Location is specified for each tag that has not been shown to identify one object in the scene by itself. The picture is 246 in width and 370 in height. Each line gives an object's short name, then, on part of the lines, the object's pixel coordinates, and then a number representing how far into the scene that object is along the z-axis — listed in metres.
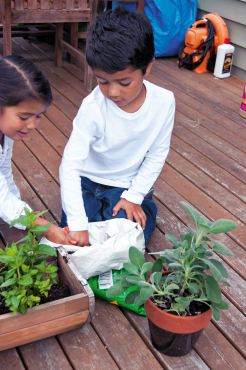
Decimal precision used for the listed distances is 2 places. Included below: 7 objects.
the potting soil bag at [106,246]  1.80
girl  1.72
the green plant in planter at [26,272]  1.51
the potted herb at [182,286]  1.47
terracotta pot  1.54
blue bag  4.36
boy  1.79
